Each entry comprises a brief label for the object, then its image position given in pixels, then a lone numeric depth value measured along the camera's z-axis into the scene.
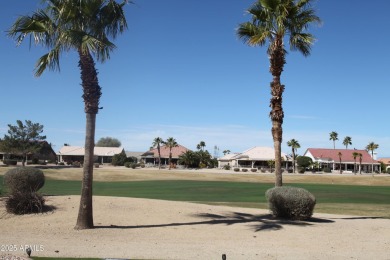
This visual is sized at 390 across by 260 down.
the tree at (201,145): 132.62
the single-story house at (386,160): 156.12
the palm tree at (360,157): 102.93
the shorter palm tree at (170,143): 109.62
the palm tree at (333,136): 131.88
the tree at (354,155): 105.42
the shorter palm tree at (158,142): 109.93
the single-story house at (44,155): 97.94
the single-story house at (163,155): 115.56
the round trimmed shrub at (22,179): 16.80
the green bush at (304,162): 100.19
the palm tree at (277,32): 18.97
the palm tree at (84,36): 13.77
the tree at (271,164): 96.59
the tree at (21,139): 80.69
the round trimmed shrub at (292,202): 16.50
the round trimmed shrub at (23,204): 15.64
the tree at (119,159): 103.62
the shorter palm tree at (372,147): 122.12
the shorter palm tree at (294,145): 104.56
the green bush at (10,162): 83.40
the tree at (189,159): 104.28
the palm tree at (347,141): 131.38
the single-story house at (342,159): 110.56
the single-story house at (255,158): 104.44
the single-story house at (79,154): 114.56
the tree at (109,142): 167.62
